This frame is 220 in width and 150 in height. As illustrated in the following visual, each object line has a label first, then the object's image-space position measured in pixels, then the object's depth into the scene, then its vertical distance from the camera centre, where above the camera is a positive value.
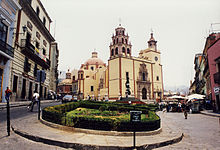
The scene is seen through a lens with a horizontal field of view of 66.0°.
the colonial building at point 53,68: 36.47 +4.70
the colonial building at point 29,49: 18.17 +4.91
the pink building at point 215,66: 19.39 +2.80
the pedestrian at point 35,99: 11.53 -0.67
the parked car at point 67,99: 22.01 -1.31
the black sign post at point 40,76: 8.59 +0.66
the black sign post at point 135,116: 4.80 -0.77
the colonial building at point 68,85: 67.34 +1.64
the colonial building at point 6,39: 15.59 +4.80
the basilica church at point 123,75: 45.69 +4.28
